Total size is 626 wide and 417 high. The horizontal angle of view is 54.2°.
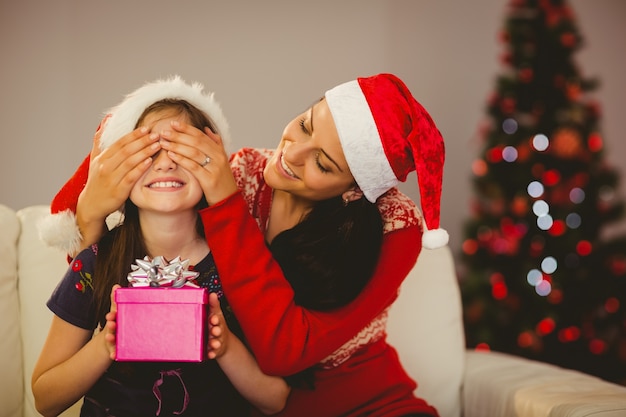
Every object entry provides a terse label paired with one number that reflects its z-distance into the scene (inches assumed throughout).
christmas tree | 122.6
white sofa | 68.7
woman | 53.5
